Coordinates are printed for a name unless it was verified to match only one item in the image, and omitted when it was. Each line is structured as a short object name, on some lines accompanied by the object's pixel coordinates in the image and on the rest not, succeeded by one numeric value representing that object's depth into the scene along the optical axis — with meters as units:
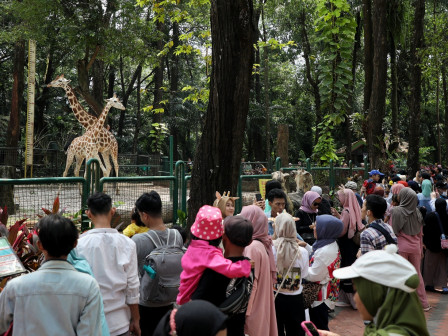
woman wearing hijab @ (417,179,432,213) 9.15
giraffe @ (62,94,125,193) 14.26
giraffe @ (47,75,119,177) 14.84
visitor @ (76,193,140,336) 3.41
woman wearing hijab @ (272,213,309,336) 4.43
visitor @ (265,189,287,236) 5.77
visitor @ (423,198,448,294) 8.36
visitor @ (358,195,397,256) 5.27
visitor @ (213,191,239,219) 5.11
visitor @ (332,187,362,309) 6.65
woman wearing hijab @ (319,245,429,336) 2.12
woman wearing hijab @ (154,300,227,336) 1.99
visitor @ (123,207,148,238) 4.74
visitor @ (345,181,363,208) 8.71
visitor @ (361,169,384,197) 10.19
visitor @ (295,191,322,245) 6.49
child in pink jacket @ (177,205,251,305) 3.22
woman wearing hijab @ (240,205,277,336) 3.85
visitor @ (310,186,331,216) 6.79
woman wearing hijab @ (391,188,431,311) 7.01
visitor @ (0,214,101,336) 2.60
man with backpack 3.78
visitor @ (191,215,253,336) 3.24
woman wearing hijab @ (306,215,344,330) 4.75
